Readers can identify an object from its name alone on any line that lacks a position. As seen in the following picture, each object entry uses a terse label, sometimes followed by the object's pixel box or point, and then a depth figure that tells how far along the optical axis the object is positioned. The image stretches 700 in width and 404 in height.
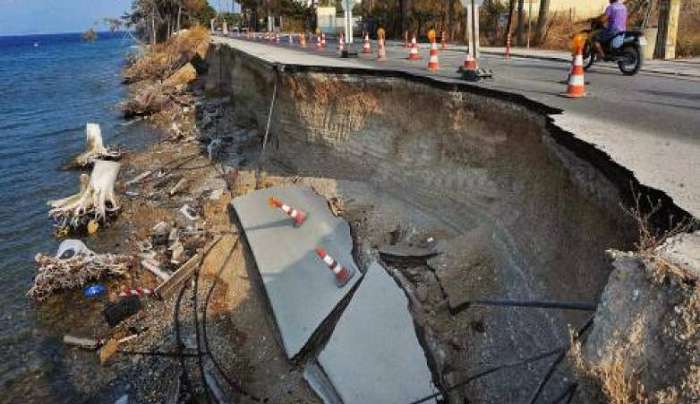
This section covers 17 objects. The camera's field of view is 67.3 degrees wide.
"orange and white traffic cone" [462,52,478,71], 10.90
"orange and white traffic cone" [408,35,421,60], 16.31
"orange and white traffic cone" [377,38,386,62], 16.67
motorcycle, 11.39
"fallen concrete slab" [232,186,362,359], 7.12
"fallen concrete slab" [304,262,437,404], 5.57
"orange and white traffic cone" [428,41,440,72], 12.52
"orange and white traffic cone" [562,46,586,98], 8.88
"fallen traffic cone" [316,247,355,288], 7.49
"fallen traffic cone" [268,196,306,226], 9.48
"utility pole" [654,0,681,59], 15.46
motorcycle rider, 11.27
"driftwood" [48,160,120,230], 12.75
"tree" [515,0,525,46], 24.36
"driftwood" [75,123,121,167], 18.27
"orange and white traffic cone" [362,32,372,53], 19.34
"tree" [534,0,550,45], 23.50
